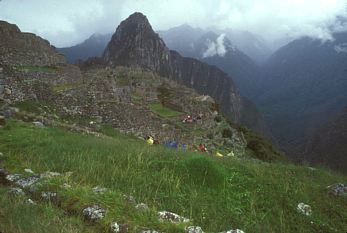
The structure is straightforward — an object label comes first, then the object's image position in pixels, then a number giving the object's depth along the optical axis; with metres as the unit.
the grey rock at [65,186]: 6.70
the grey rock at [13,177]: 7.22
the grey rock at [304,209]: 7.47
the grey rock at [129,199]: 6.48
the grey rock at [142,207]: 6.18
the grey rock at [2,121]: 13.52
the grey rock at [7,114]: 16.30
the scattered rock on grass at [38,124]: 14.91
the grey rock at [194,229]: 5.59
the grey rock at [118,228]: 5.53
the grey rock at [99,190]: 6.68
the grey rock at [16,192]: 6.26
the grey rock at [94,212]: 5.86
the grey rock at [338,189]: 8.39
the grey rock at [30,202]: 5.86
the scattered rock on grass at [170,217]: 5.94
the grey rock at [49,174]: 7.21
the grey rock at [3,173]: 7.47
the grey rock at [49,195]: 6.41
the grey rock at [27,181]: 6.91
